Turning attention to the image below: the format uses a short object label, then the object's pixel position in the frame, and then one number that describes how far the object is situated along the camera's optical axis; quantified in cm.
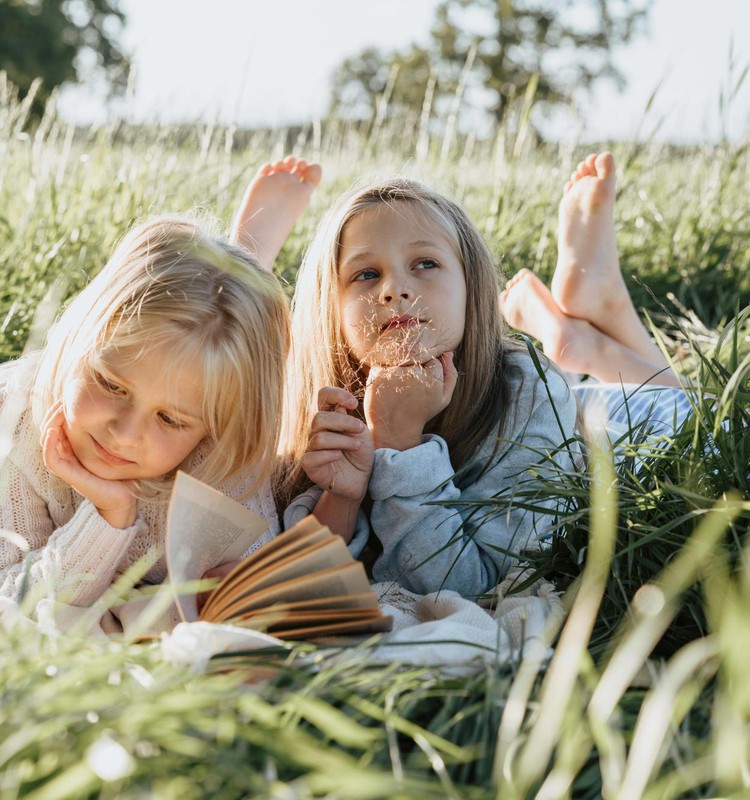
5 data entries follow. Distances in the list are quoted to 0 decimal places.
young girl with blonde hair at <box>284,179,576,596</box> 216
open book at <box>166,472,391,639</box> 147
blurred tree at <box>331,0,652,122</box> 3828
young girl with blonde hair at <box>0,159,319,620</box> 188
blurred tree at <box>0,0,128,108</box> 3008
